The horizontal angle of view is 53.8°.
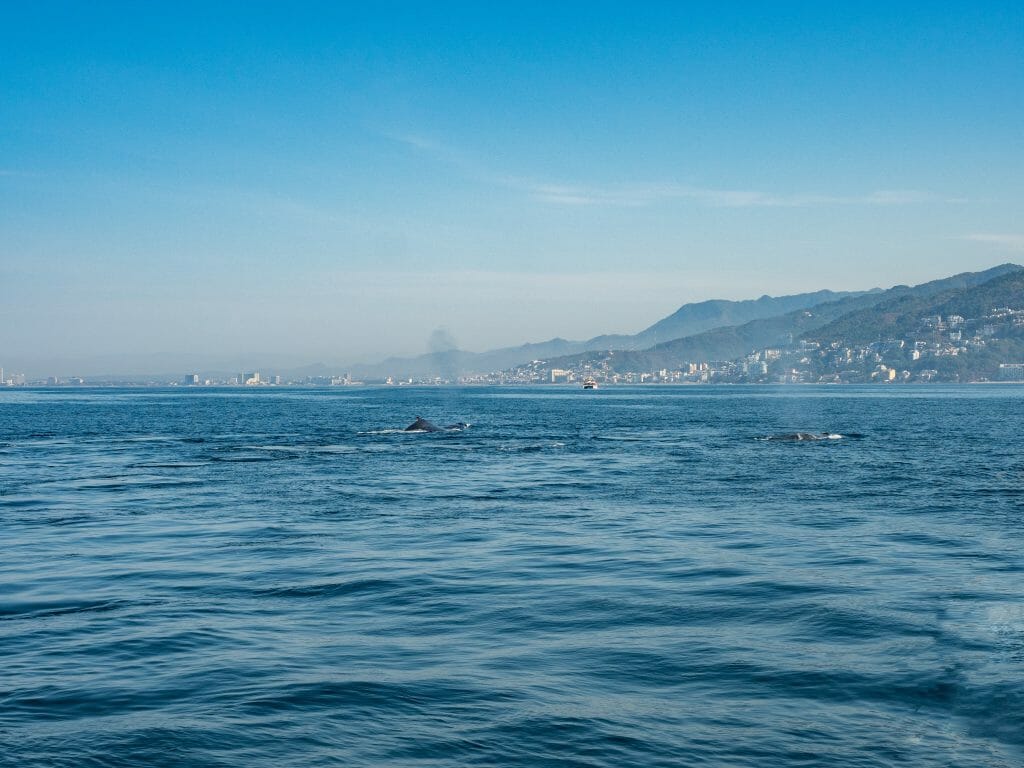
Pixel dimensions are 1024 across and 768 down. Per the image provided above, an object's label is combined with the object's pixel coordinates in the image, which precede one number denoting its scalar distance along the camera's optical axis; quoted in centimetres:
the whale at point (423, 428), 9194
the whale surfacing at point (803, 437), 7625
